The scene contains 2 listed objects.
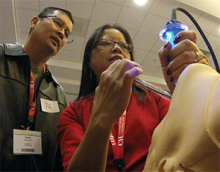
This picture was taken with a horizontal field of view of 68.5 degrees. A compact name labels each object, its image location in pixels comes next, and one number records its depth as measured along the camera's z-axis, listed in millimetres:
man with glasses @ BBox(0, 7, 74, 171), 894
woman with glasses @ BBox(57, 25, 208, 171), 423
